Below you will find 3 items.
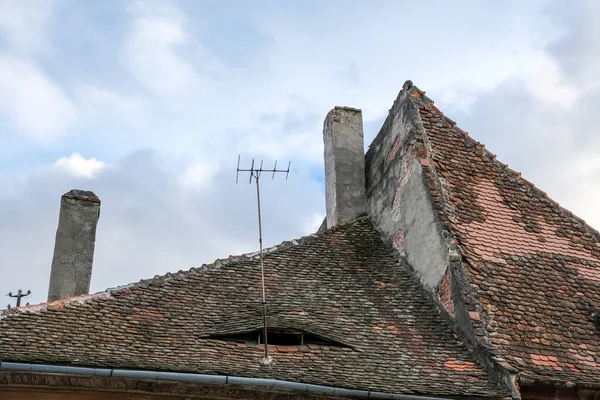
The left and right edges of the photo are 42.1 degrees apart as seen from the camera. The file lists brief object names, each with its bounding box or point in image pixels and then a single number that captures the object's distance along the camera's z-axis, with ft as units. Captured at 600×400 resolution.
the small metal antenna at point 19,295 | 86.78
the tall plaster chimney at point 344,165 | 43.65
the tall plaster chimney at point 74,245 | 35.32
